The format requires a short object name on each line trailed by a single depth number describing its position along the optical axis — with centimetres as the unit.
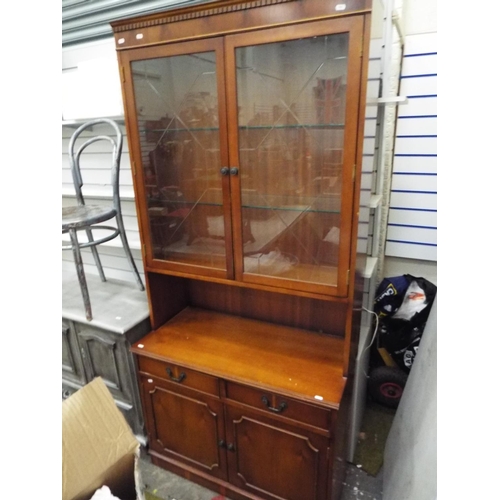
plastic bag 193
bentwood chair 167
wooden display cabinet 120
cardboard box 96
